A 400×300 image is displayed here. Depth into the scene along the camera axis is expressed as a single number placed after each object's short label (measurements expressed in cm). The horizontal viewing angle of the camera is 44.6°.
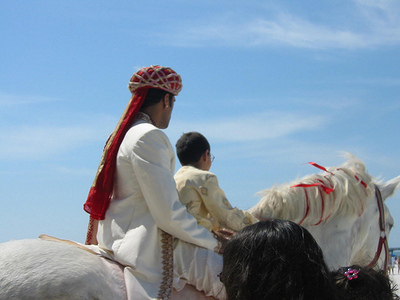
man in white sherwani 310
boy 354
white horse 275
